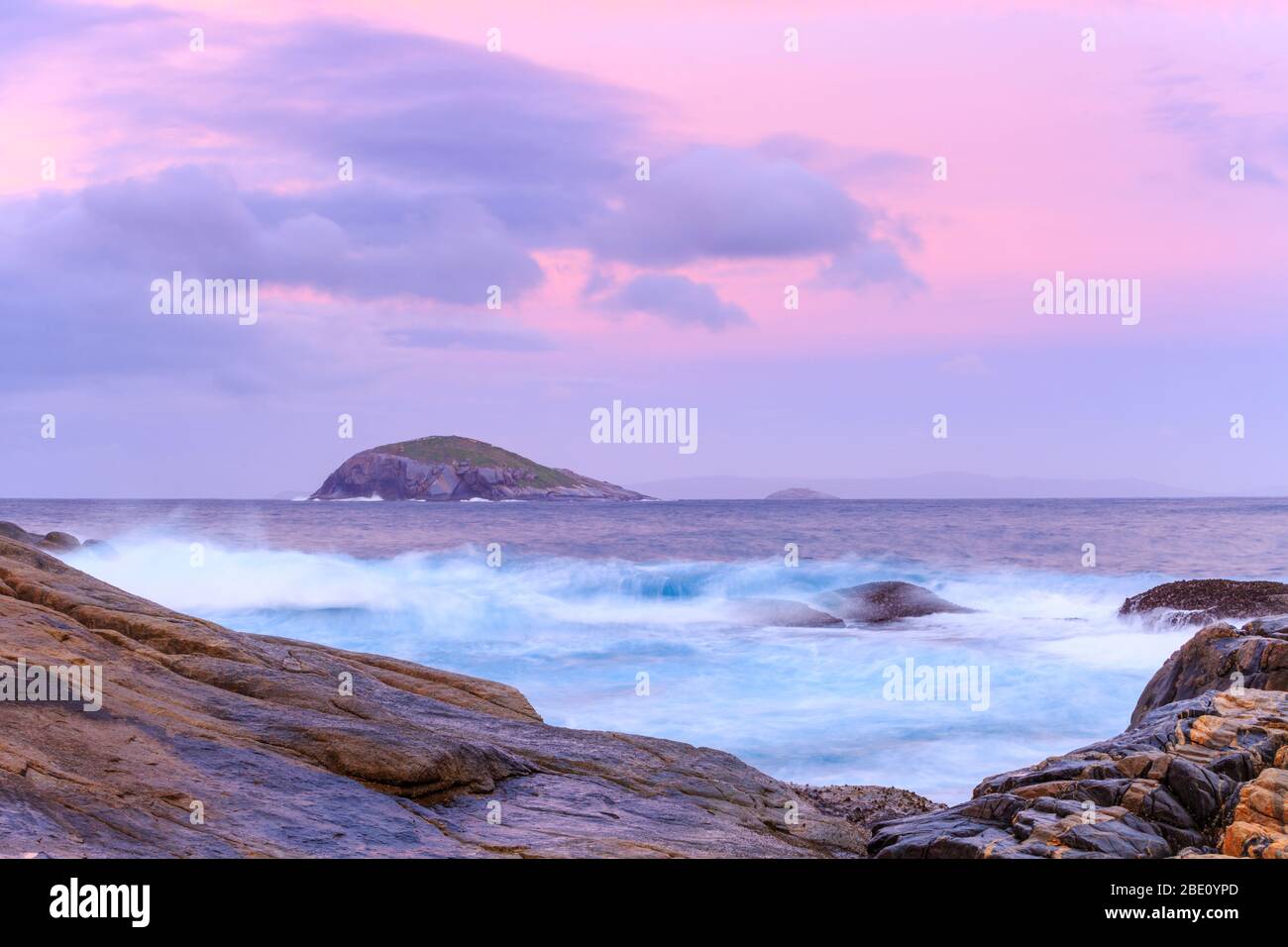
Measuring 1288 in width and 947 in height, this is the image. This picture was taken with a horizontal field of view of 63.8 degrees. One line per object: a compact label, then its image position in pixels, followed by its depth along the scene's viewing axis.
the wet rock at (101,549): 57.84
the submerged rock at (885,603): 42.56
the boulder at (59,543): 50.18
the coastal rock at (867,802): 14.28
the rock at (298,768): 8.70
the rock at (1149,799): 9.59
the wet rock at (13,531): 35.41
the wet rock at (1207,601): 29.64
